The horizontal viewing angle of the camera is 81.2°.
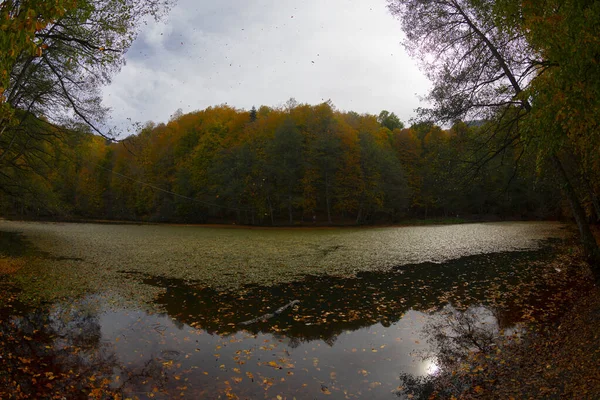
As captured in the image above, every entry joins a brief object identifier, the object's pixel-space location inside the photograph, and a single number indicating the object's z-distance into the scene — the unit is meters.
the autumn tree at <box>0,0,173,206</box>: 3.33
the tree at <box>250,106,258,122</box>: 57.19
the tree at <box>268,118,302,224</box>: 42.31
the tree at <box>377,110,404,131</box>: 72.81
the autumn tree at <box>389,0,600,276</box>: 9.42
